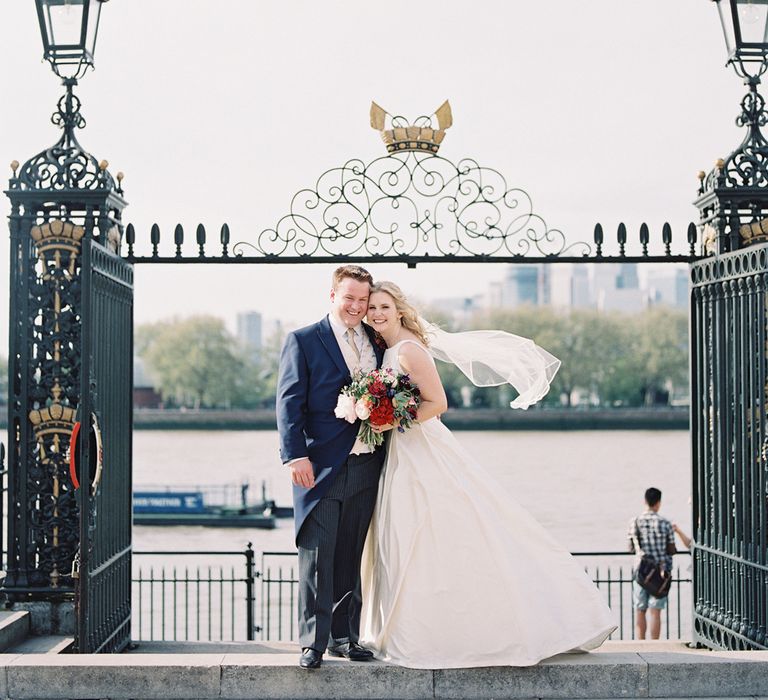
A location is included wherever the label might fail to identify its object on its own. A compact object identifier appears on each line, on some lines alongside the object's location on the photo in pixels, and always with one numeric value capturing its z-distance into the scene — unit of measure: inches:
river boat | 1216.8
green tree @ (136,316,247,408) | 3223.4
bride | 234.4
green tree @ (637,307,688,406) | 3174.2
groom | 231.3
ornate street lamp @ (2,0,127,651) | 294.4
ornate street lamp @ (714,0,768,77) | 293.6
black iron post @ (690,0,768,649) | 276.4
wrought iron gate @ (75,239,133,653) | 257.0
